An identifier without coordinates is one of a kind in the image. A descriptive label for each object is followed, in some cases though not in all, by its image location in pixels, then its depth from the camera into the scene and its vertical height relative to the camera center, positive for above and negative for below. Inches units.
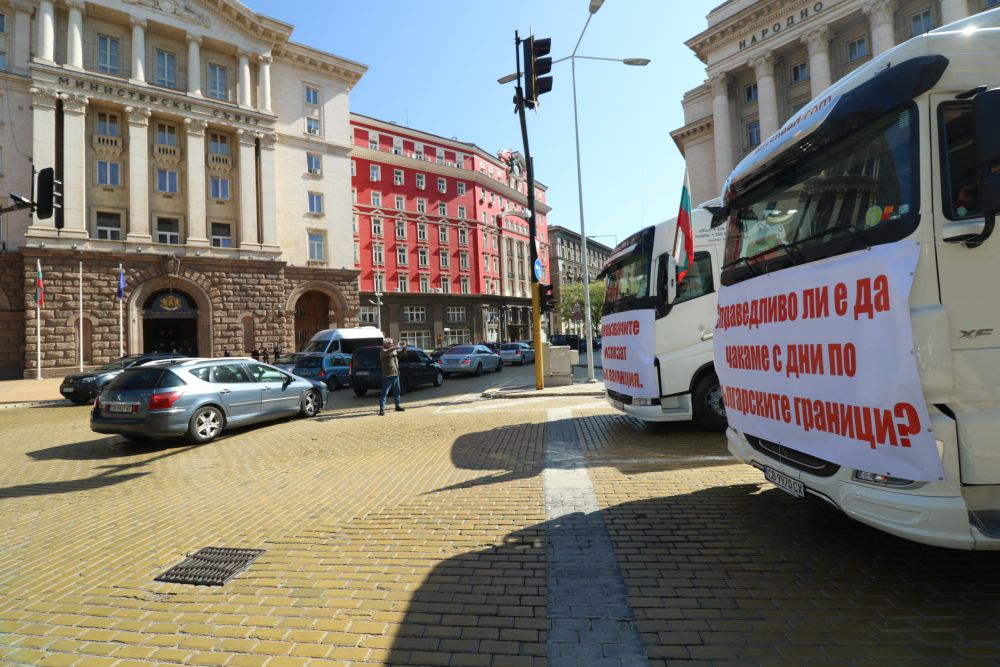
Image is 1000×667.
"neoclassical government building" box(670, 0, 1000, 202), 1240.2 +783.5
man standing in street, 476.4 -14.0
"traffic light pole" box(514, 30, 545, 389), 544.7 +70.8
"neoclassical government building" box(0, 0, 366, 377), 1055.6 +450.3
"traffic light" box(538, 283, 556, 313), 586.9 +58.9
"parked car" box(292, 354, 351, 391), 764.0 -17.6
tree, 2534.4 +254.6
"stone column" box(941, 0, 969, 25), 1107.3 +714.2
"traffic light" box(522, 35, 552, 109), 426.3 +239.1
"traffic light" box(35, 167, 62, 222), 441.1 +151.7
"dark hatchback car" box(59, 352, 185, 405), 633.6 -22.6
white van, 972.6 +31.6
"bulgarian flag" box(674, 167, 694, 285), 256.7 +55.0
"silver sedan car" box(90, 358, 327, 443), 326.6 -25.5
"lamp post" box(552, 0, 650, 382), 604.3 +181.4
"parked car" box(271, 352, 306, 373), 824.1 -4.2
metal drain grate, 139.2 -59.4
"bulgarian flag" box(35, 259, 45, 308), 979.9 +151.0
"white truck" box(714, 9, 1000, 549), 100.3 +8.2
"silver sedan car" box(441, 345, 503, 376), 949.8 -15.6
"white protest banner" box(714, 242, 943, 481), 104.0 -6.6
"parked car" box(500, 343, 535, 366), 1299.2 -10.9
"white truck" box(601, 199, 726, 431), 288.5 +6.7
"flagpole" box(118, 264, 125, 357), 1096.2 +54.3
